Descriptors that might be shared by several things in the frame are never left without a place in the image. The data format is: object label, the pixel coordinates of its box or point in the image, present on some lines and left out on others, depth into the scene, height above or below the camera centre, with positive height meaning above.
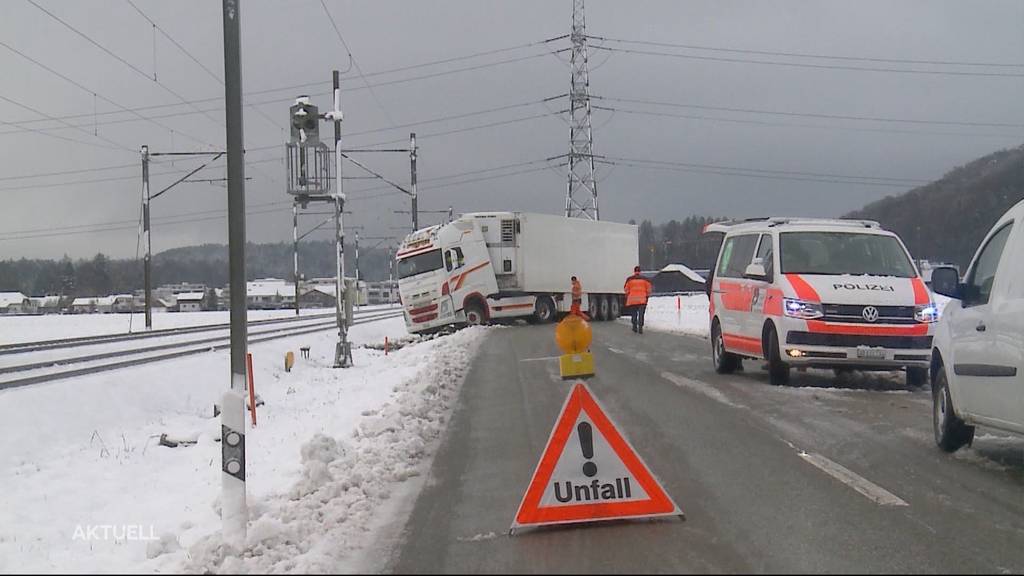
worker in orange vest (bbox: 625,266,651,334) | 28.61 -0.46
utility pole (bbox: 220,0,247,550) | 8.79 +1.00
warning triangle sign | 5.84 -1.25
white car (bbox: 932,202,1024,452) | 7.06 -0.57
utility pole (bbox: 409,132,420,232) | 41.83 +5.63
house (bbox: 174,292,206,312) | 113.81 -1.42
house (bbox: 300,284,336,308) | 128.25 -1.32
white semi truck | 34.19 +0.59
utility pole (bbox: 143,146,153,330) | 38.90 +2.69
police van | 12.27 -0.31
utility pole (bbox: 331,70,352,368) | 22.28 +0.22
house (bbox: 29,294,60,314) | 102.51 -1.40
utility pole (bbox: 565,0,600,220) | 45.72 +9.08
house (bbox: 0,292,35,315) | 102.29 -1.25
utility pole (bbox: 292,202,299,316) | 52.99 +2.24
